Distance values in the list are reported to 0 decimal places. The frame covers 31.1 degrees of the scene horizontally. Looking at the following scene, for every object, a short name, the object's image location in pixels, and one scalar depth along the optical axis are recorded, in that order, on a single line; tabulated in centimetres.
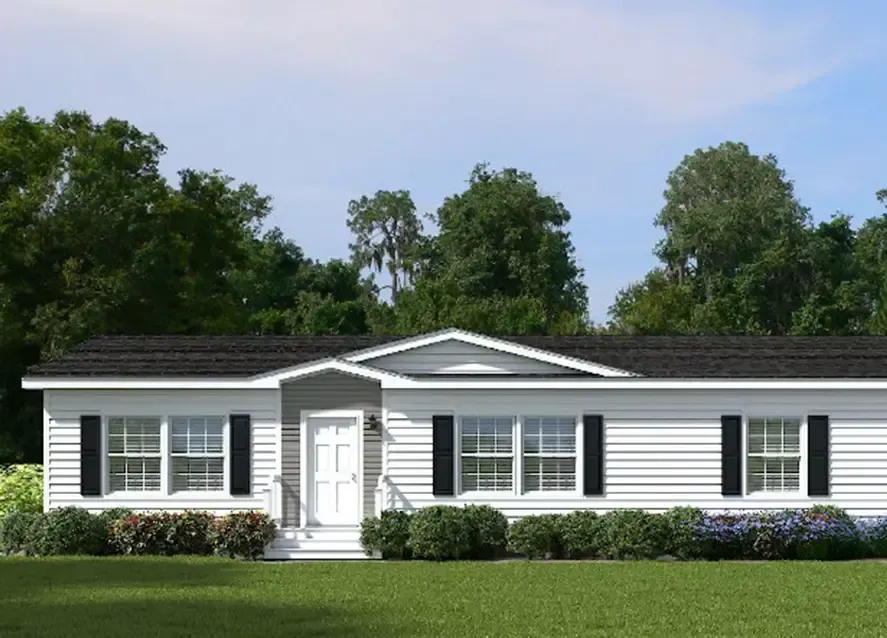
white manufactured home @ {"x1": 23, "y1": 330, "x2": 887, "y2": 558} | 2662
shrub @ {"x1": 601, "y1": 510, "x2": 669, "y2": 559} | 2525
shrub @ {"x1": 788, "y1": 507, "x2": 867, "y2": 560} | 2531
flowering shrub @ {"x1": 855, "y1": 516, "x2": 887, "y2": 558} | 2573
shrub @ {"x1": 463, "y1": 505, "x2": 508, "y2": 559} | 2559
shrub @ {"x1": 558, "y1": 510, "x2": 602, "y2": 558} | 2552
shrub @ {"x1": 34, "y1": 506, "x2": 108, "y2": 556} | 2559
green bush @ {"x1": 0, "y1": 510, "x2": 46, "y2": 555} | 2586
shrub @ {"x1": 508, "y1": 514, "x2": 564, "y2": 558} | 2556
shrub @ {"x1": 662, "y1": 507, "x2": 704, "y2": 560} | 2530
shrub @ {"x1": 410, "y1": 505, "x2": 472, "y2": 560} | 2517
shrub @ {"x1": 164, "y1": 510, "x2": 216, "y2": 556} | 2569
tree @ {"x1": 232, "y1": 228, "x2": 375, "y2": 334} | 6550
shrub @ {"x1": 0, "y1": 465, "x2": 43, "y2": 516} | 2891
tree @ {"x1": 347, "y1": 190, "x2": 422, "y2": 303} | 8325
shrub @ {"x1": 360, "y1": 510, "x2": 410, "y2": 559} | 2558
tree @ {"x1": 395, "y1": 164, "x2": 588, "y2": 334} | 6712
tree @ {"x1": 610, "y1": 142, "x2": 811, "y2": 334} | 6219
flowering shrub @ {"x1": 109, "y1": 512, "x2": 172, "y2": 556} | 2561
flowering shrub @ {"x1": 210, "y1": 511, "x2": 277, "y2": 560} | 2544
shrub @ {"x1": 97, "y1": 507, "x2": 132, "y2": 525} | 2614
